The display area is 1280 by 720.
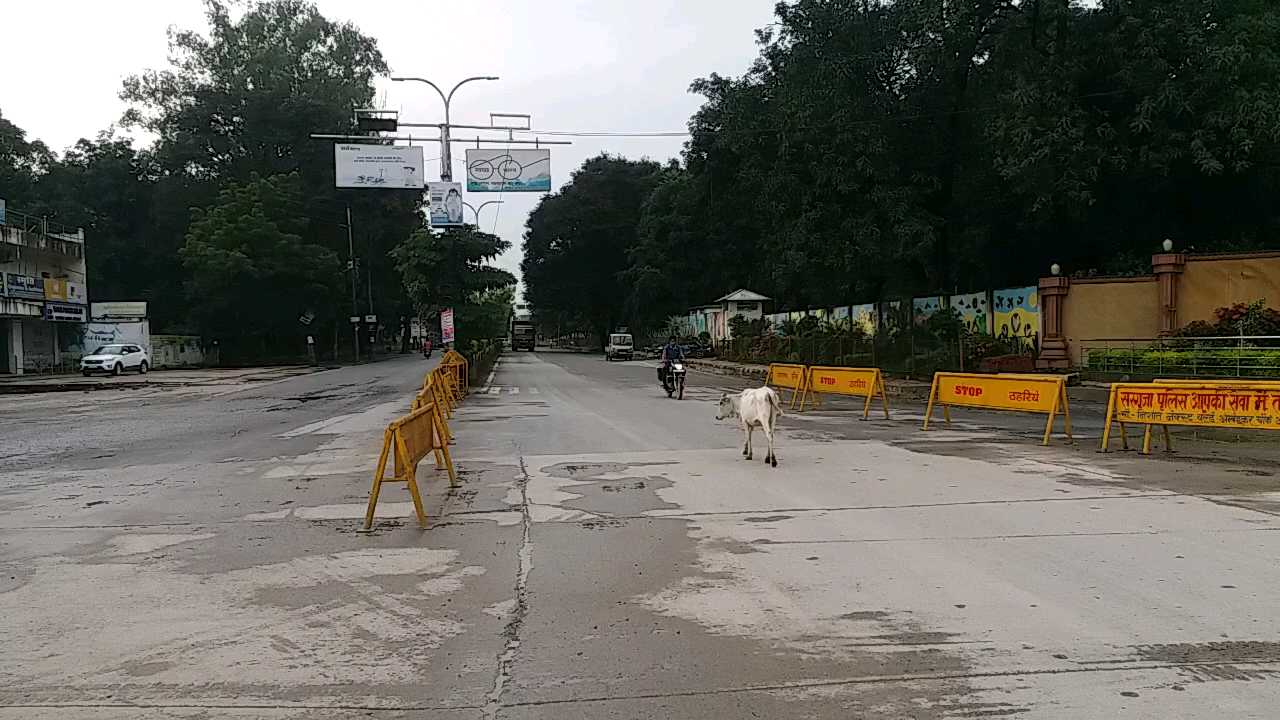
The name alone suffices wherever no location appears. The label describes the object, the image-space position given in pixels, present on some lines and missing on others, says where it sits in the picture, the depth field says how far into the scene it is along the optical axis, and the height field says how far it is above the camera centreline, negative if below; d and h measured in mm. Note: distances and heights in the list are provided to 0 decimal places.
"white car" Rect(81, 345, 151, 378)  44406 -1162
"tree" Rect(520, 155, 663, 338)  76000 +7334
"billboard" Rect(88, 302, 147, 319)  52750 +1497
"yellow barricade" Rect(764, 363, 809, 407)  20784 -1296
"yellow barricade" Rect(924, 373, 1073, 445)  13672 -1208
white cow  11906 -1145
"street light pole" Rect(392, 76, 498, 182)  26042 +5066
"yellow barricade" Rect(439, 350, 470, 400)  24233 -1102
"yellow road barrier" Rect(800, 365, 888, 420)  18000 -1269
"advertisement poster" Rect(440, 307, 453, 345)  28312 +113
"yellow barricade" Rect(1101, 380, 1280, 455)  11281 -1175
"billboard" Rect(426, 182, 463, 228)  27125 +3696
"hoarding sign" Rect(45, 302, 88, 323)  46906 +1271
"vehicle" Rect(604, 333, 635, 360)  57812 -1423
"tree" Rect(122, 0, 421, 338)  63125 +14460
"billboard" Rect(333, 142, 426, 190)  28625 +5020
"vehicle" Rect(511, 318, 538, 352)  90375 -850
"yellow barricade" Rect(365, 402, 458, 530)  8445 -1177
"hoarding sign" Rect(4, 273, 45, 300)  43594 +2465
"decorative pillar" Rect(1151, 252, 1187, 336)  25016 +706
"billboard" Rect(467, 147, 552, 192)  27328 +4632
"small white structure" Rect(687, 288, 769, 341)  49000 +650
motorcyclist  24797 -805
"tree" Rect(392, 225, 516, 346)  29672 +1925
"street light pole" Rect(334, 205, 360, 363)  62781 +4070
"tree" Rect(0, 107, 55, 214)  58125 +11346
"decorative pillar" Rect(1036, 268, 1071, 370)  26703 -397
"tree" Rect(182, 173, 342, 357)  54250 +3921
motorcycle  24500 -1478
